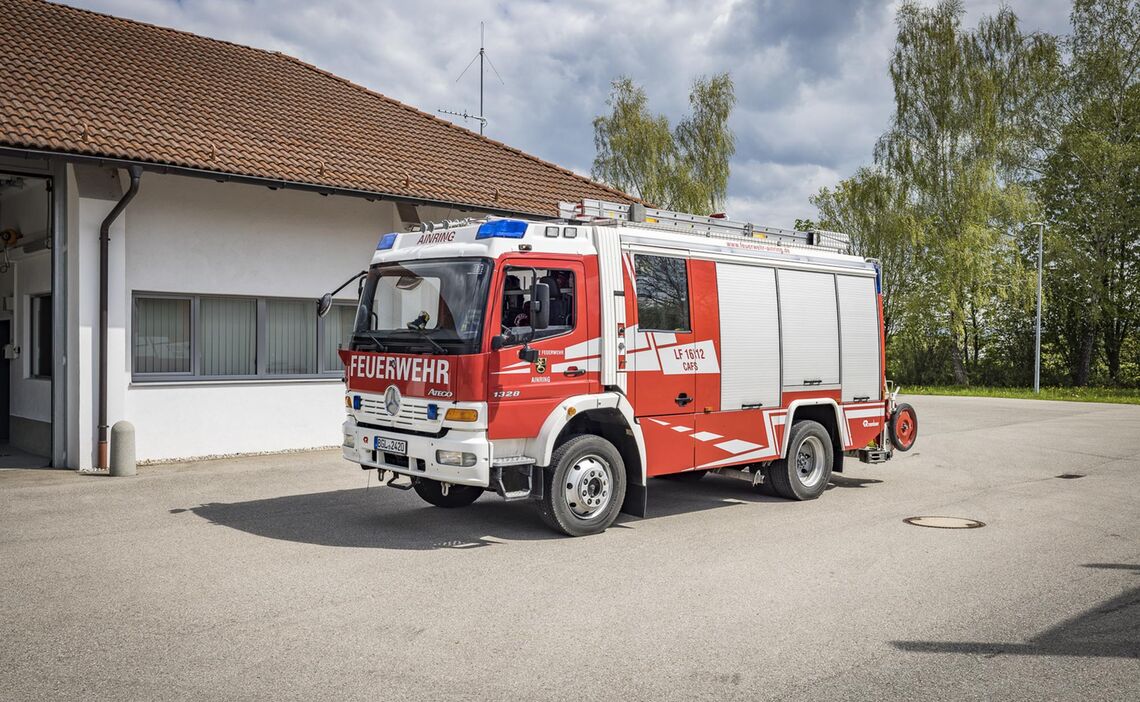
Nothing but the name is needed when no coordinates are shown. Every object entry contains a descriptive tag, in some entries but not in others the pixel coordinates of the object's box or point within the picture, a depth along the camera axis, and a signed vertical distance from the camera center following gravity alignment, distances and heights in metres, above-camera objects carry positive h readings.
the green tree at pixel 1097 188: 37.00 +7.29
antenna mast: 22.10 +6.35
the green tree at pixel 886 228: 39.69 +6.18
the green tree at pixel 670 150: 41.31 +9.94
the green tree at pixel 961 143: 37.00 +9.25
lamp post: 34.84 -0.16
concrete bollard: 11.66 -0.95
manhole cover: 8.94 -1.59
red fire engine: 7.93 +0.07
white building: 12.38 +2.14
